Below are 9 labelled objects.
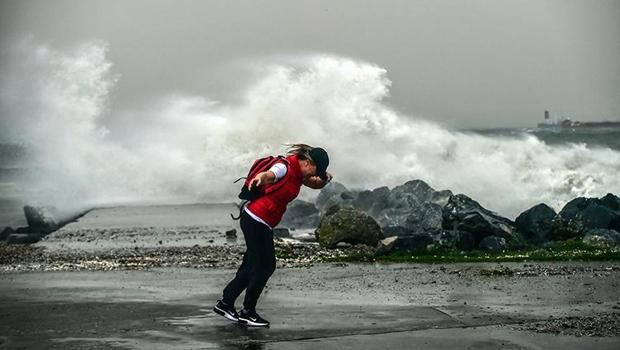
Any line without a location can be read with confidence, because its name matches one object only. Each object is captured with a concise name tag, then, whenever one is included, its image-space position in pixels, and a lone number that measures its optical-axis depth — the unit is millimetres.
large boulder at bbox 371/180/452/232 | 20362
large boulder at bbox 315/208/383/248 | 16156
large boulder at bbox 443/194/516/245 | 15719
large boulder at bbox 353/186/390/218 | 24094
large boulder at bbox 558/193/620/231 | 18031
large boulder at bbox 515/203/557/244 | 17141
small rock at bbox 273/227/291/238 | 19170
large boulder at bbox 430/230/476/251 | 15461
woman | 8055
